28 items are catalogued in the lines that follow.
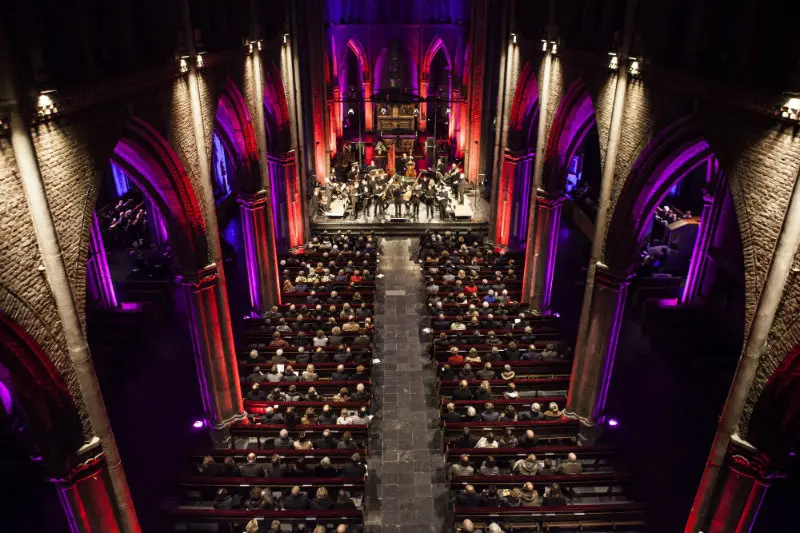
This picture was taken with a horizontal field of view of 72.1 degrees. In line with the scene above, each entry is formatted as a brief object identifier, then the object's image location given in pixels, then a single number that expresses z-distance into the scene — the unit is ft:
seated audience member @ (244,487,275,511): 33.41
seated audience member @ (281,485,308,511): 33.32
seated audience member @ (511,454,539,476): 36.11
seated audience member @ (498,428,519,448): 38.86
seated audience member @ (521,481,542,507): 33.53
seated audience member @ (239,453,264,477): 36.11
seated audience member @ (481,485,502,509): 34.22
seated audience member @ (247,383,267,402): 43.98
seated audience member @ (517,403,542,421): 41.23
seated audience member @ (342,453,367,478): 35.99
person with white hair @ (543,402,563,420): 42.68
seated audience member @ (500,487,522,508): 33.55
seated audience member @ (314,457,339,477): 35.94
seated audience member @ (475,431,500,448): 38.83
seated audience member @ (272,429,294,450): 38.75
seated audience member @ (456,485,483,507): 33.99
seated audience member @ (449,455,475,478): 36.47
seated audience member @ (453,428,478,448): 38.87
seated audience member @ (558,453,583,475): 36.04
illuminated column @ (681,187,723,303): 56.90
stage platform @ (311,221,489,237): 80.18
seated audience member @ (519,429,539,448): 37.96
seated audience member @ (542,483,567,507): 33.55
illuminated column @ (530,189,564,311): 54.49
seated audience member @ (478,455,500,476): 36.73
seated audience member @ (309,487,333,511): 33.47
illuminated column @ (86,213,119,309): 55.26
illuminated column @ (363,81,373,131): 117.70
